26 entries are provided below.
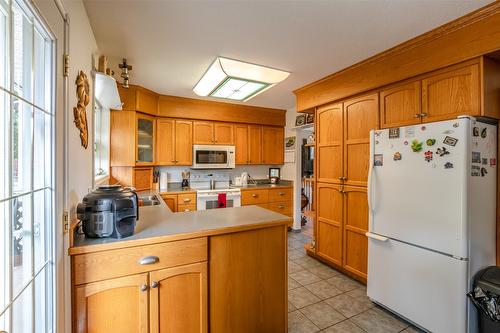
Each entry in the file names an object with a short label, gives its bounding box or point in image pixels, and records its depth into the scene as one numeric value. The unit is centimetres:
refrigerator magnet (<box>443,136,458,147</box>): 159
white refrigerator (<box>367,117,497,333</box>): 155
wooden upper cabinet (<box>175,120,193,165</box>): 382
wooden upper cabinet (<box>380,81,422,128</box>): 199
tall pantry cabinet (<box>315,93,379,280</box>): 244
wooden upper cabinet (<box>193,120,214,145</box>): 397
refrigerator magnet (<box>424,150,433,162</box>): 172
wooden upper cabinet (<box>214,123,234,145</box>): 413
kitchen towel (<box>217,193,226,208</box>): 381
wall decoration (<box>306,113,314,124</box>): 381
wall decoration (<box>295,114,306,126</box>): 409
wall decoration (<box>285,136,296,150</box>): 450
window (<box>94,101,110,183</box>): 299
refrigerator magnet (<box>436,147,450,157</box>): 163
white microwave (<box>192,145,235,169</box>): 395
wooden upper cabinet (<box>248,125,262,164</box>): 445
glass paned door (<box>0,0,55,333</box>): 65
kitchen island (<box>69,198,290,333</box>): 116
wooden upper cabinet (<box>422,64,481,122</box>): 165
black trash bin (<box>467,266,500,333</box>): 145
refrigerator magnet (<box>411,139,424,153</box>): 178
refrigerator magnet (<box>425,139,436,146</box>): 170
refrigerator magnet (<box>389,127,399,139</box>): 194
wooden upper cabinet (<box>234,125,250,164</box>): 432
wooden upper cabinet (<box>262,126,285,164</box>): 460
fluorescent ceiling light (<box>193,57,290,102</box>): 238
